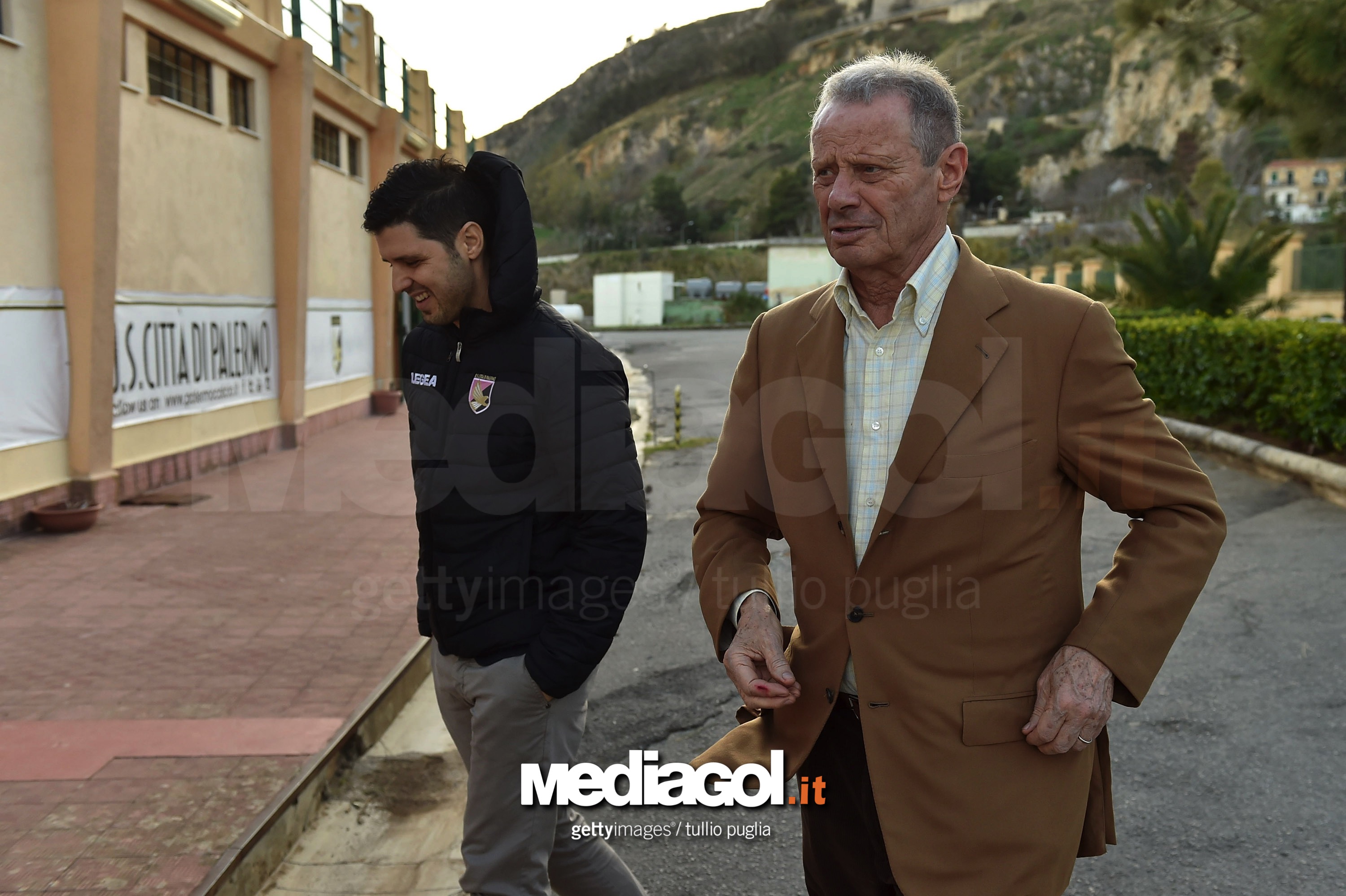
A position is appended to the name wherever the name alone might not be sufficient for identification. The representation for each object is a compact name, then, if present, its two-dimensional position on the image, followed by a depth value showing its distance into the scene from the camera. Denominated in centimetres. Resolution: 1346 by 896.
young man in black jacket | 244
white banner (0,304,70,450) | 862
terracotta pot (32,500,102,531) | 873
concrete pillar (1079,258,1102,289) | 3341
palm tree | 1596
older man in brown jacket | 182
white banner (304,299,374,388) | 1575
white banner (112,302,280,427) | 1045
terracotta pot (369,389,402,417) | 1880
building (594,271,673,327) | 5888
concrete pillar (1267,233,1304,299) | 2434
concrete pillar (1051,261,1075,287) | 4109
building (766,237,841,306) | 6384
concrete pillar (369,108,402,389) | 1888
